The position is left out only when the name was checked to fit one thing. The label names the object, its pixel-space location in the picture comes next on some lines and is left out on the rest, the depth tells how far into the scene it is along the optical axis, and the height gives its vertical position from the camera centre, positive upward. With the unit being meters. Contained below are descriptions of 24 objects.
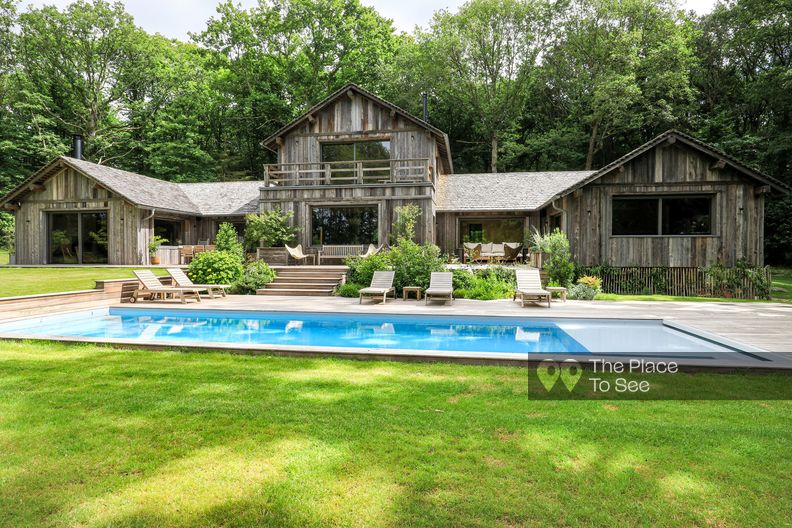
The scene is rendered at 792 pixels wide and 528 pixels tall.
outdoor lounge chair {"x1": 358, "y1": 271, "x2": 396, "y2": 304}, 11.65 -0.73
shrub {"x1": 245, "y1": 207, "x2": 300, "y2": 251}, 17.09 +1.22
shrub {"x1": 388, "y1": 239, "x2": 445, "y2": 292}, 13.13 -0.13
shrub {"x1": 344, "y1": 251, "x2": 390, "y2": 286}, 13.79 -0.23
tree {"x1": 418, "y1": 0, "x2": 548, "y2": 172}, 32.22 +15.32
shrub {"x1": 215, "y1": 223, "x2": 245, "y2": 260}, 16.03 +0.70
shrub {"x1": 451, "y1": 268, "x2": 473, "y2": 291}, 13.35 -0.63
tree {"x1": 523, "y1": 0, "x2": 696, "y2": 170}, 28.55 +13.04
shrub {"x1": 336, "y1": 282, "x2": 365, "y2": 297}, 13.16 -0.94
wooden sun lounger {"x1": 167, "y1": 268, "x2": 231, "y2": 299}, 12.51 -0.59
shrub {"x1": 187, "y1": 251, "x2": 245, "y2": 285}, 14.00 -0.29
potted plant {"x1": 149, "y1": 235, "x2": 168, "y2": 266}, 19.52 +0.56
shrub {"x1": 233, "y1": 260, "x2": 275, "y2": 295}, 14.09 -0.60
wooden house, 14.02 +2.38
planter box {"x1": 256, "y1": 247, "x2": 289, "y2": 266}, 16.72 +0.18
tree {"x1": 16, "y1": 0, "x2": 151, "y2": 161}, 31.77 +15.08
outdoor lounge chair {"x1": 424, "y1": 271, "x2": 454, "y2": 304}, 11.40 -0.76
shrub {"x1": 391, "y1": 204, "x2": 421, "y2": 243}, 16.72 +1.48
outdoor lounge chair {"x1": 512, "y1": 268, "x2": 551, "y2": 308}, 10.96 -0.74
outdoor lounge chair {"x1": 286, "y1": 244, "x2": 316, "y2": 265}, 16.31 +0.21
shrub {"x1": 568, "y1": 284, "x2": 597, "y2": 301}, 12.59 -1.00
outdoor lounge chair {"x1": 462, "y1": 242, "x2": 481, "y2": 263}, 18.49 +0.34
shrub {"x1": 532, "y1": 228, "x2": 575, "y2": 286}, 13.59 -0.02
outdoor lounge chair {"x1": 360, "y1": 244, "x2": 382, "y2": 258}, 15.83 +0.35
